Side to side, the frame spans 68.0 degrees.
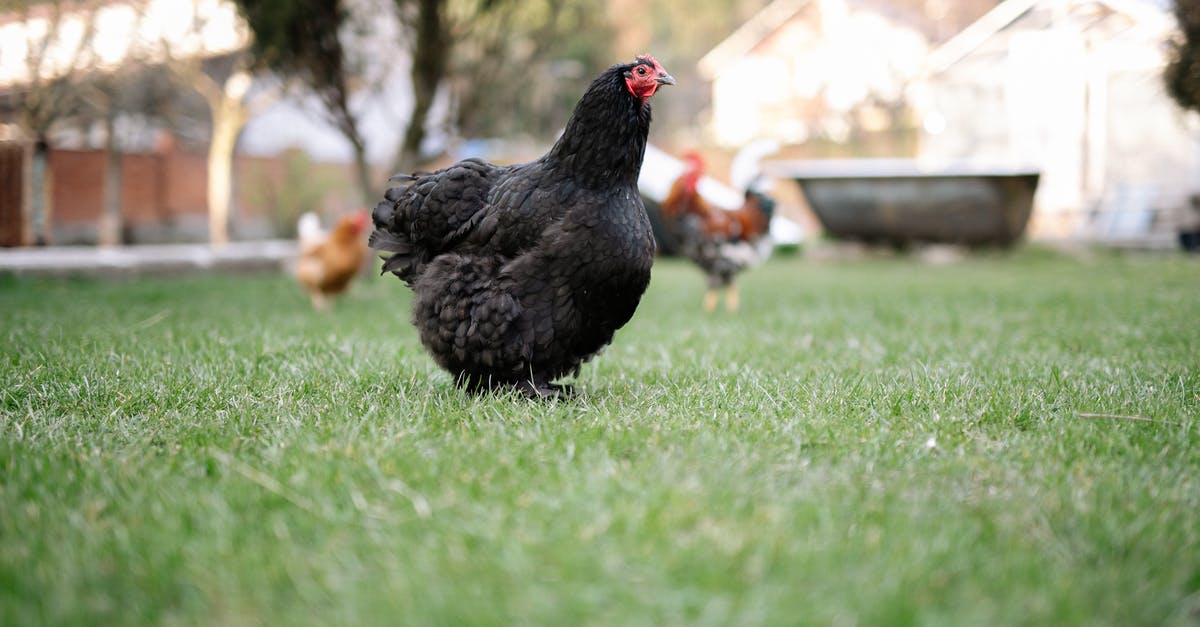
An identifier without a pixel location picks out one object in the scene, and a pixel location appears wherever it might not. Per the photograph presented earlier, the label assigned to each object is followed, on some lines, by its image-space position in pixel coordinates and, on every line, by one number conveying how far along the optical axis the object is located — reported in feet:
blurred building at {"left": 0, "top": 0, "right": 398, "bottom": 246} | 34.35
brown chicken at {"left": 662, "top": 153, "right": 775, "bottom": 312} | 26.20
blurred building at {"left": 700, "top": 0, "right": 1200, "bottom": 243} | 51.85
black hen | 11.65
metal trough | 41.88
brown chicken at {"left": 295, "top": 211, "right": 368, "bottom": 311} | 26.03
